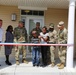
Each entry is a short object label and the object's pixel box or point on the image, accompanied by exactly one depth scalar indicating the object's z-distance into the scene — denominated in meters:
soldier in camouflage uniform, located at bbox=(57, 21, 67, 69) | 3.81
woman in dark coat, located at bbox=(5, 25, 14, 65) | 4.07
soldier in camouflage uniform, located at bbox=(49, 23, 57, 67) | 3.93
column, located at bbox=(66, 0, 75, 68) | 3.84
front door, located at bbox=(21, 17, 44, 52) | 5.21
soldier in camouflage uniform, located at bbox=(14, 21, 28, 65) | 4.10
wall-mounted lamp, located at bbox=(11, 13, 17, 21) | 5.08
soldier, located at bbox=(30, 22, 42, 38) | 4.17
